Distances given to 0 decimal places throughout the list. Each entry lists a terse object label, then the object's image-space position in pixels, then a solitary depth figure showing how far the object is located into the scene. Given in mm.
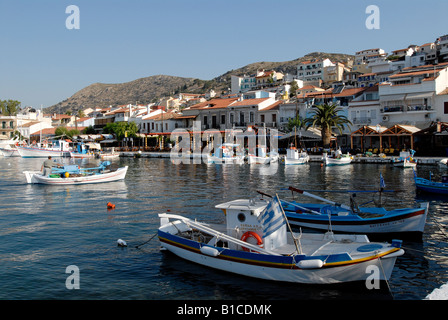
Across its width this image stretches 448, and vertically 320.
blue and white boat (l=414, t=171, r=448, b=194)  27469
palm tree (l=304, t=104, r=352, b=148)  58531
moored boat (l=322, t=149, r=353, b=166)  50156
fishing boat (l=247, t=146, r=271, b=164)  56081
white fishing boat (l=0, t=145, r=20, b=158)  85125
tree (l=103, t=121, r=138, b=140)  88562
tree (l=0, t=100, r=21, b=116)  122938
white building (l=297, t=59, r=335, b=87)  120750
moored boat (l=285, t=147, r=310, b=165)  52375
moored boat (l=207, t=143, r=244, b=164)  58031
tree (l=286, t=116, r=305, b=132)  65938
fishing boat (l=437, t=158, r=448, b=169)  44406
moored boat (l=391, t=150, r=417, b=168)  44969
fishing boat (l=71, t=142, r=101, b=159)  76812
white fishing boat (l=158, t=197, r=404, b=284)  11914
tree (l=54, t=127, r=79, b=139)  98000
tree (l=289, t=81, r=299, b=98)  93138
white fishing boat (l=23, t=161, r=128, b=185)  34656
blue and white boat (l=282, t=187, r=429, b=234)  16766
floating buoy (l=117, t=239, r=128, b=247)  16750
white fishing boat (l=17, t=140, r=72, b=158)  79125
